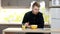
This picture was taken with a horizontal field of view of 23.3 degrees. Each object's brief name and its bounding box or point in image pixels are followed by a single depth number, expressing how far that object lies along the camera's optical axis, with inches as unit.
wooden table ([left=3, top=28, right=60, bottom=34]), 102.6
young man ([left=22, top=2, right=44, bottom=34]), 122.1
